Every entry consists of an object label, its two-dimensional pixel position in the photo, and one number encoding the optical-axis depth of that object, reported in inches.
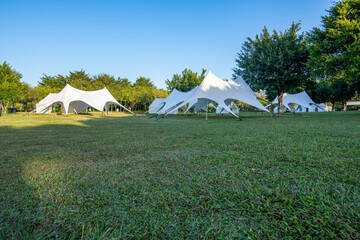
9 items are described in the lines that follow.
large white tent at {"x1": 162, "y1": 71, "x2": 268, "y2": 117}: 390.6
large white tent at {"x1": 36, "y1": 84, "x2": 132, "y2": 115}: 567.8
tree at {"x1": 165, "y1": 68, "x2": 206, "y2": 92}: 1156.6
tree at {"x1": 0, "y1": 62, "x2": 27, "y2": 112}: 660.1
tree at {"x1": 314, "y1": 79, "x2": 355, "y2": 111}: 953.7
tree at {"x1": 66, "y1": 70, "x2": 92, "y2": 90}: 1517.2
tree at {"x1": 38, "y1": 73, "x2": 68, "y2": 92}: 1523.3
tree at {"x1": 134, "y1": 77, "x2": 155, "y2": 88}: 1909.9
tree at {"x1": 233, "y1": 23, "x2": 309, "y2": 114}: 508.1
